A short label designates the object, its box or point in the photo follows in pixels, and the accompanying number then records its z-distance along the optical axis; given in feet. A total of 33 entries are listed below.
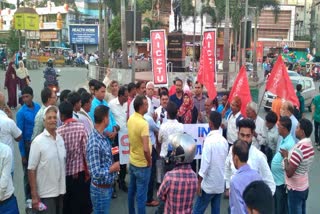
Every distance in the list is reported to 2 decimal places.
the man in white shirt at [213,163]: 16.01
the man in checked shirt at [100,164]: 13.66
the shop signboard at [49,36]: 224.94
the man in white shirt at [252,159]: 13.51
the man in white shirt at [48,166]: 14.19
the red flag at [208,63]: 29.68
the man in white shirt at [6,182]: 12.91
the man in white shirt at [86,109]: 18.48
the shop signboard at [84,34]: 177.47
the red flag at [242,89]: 24.40
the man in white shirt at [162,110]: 23.30
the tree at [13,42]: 141.39
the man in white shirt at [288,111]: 21.07
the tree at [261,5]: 112.57
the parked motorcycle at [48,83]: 41.29
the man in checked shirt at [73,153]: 15.66
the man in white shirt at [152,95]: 26.91
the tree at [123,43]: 86.99
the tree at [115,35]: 134.45
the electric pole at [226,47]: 87.64
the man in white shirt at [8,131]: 17.37
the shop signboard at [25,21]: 115.03
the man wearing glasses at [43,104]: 18.13
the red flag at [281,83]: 25.14
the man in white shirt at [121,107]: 22.18
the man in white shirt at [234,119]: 21.84
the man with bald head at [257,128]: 20.68
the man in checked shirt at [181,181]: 12.23
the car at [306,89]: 56.85
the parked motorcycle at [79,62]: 149.07
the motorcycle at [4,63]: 117.76
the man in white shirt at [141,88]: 26.35
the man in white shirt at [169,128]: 18.57
